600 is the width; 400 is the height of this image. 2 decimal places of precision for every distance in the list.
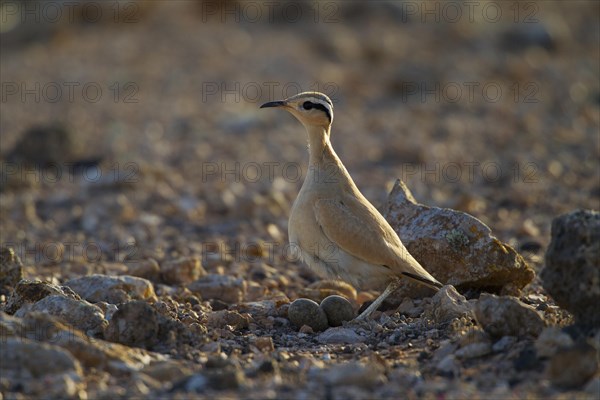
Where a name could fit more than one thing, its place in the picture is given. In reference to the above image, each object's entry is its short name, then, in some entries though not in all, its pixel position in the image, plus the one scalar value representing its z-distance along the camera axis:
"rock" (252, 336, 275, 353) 10.98
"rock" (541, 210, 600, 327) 9.88
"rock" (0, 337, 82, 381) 9.16
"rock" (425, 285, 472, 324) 11.92
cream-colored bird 12.95
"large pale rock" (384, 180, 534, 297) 13.28
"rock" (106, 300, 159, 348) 10.52
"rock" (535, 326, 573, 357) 9.76
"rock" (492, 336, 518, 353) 10.27
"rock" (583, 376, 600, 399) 8.98
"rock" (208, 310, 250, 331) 12.17
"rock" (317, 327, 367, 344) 11.70
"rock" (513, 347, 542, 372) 9.69
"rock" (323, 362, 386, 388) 9.20
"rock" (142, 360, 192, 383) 9.47
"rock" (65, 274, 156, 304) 13.02
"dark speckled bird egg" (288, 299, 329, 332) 12.35
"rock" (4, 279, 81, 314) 11.73
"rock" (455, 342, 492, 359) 10.16
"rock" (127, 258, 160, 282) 15.38
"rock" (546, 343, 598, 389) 9.17
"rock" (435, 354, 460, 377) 9.82
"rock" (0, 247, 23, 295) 13.37
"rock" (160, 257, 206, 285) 15.27
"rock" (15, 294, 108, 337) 10.98
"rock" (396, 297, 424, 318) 13.22
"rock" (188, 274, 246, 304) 14.34
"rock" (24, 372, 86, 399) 8.66
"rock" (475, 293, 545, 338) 10.41
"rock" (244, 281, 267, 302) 14.61
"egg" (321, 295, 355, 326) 12.61
